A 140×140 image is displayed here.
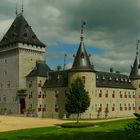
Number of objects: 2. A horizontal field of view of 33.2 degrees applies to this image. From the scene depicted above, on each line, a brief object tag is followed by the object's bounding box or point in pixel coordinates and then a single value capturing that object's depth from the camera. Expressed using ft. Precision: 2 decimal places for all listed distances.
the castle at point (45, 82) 148.58
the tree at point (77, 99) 133.30
